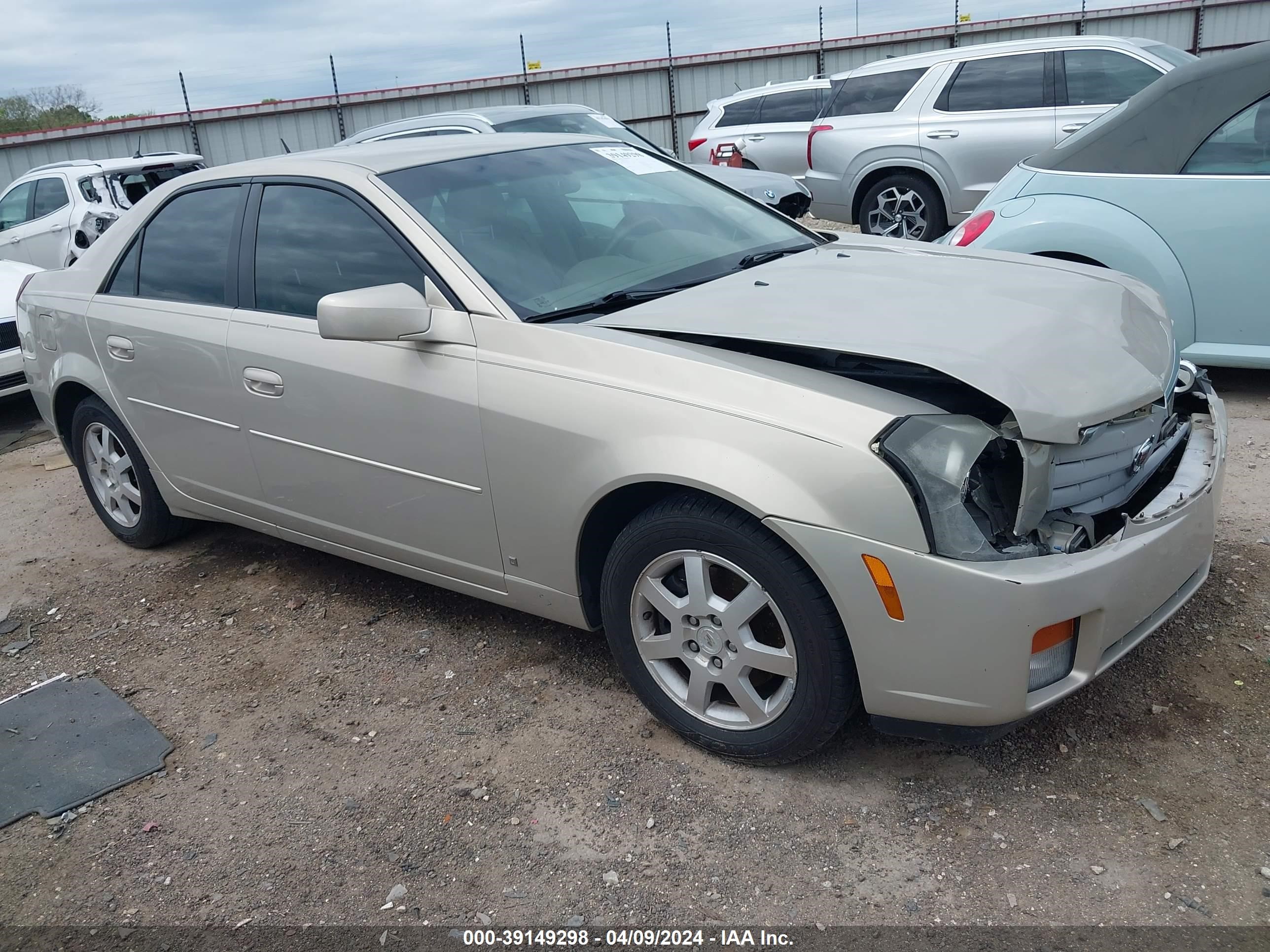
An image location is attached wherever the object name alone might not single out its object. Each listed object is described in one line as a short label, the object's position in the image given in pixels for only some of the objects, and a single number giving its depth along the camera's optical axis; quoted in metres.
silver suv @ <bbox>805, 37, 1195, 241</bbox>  8.74
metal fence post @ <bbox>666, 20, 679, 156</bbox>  18.77
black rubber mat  3.12
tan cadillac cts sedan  2.42
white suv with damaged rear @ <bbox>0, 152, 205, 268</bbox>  11.16
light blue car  4.74
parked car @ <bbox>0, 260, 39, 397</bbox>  7.52
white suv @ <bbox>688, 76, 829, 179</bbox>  11.08
